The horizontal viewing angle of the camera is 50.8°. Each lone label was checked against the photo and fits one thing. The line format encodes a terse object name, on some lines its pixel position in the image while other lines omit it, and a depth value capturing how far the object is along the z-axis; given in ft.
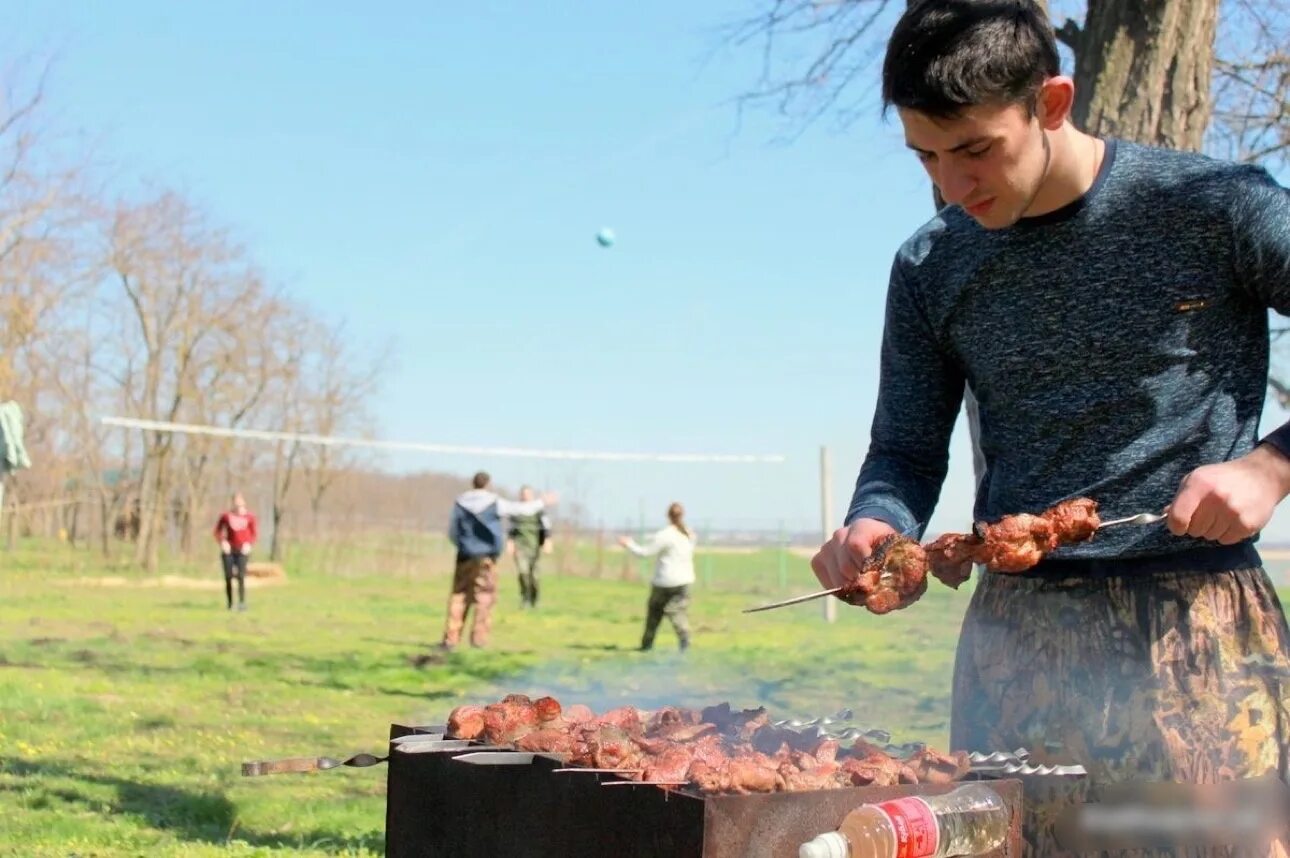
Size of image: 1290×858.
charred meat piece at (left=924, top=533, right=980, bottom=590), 8.16
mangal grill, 6.55
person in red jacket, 64.95
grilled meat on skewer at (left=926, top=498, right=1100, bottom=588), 7.29
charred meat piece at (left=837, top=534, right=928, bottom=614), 8.12
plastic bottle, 6.41
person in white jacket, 49.16
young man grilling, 7.31
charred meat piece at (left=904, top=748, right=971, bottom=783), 7.20
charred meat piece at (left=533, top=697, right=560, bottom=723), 8.80
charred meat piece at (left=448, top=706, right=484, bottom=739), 8.71
